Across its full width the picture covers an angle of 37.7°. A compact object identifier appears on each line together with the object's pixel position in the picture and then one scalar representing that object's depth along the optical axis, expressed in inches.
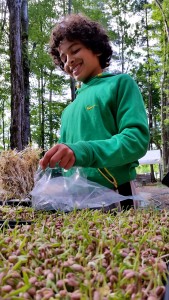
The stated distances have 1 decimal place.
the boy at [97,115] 32.8
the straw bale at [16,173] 68.2
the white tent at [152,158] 566.3
